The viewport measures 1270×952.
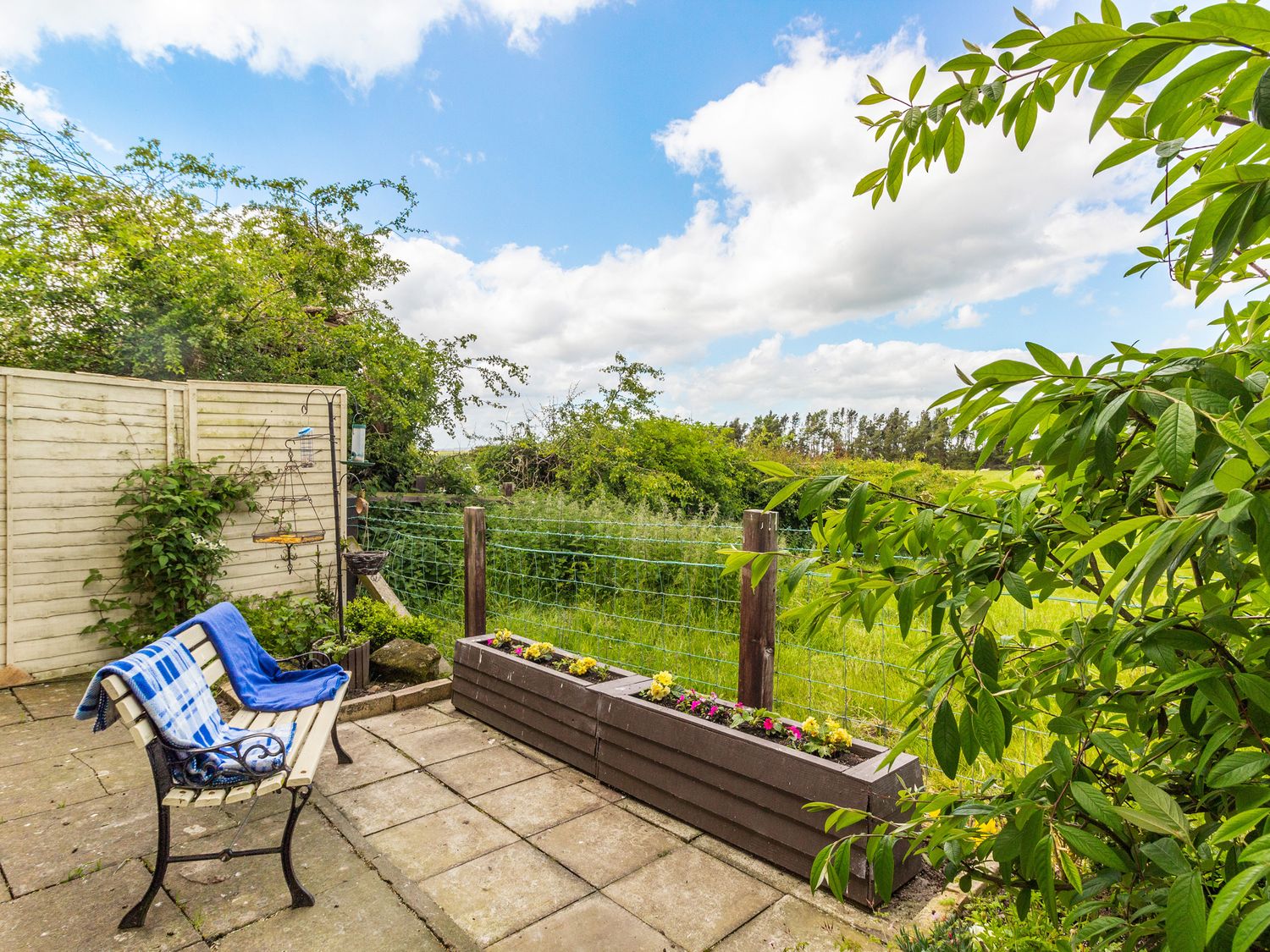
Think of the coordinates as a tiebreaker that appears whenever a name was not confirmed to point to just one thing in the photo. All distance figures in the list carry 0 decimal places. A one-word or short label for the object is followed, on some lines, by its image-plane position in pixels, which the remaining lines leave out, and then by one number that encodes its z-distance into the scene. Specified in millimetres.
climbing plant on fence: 4836
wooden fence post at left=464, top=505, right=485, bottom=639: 4504
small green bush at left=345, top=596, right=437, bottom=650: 4664
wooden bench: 2143
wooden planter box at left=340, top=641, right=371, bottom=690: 4262
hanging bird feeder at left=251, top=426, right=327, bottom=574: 5637
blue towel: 3041
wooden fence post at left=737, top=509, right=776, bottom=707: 2893
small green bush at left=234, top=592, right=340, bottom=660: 4660
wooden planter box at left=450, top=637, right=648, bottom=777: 3262
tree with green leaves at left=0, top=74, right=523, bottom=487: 6078
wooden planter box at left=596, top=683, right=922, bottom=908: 2214
